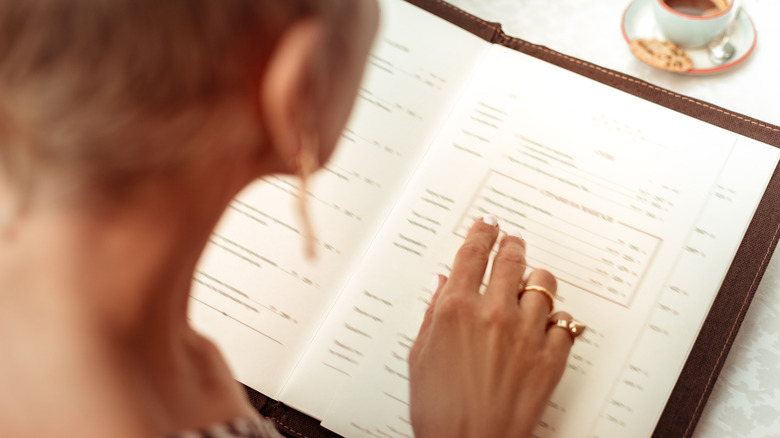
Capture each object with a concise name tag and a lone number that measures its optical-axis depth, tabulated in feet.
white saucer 2.23
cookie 2.22
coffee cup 2.14
